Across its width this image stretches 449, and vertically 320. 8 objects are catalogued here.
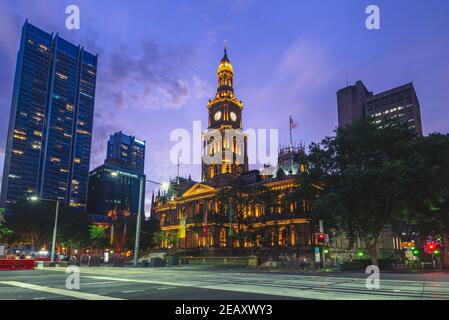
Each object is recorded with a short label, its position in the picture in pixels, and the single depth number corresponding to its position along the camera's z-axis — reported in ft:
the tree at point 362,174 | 118.01
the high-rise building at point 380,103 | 600.39
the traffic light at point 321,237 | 104.58
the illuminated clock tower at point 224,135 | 382.22
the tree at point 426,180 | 112.47
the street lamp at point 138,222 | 124.65
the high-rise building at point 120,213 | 413.49
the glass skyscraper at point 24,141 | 620.90
